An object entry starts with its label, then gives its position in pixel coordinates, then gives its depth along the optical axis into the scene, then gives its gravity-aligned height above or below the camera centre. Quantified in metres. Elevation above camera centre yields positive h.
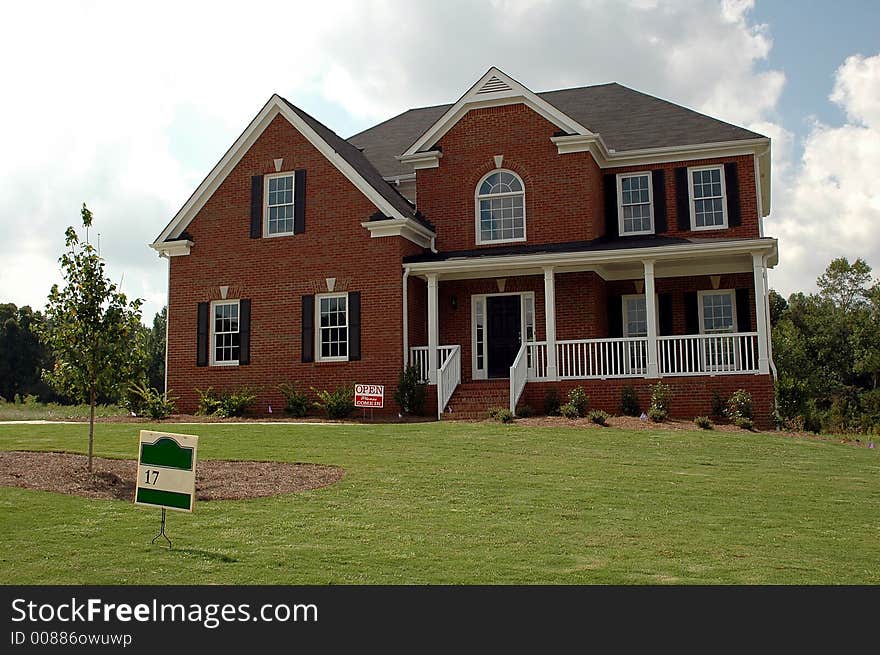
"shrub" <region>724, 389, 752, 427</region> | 19.32 -0.27
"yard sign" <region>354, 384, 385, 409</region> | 21.66 +0.02
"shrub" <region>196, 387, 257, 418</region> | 23.28 -0.07
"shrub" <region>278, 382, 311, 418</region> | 22.97 -0.14
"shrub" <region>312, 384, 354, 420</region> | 22.20 -0.14
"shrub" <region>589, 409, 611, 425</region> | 18.44 -0.45
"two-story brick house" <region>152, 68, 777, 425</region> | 23.09 +4.08
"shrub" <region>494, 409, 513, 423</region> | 19.05 -0.42
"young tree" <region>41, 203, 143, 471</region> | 12.99 +0.99
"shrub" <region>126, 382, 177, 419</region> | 22.56 -0.07
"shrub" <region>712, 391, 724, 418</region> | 19.84 -0.29
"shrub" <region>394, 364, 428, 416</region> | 21.84 +0.08
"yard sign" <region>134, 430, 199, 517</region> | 8.79 -0.71
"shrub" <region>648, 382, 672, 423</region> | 19.28 -0.12
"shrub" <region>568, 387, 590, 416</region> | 20.03 -0.10
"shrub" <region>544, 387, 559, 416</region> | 20.64 -0.17
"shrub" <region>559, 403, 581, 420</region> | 19.56 -0.36
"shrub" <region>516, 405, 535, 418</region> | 20.22 -0.34
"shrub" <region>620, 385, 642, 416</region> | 20.25 -0.18
